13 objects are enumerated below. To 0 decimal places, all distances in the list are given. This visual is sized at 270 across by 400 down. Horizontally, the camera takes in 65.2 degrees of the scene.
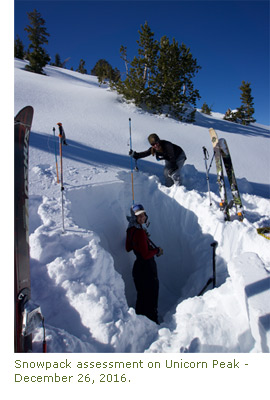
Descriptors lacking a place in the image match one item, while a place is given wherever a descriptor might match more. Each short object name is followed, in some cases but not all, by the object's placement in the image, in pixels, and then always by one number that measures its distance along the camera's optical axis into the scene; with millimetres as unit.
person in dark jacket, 5848
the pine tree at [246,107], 28578
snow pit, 4664
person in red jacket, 3863
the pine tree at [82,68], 46500
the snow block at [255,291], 2211
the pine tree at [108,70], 31297
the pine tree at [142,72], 14070
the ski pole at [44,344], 1992
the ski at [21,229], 2111
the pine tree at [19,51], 29859
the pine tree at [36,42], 22547
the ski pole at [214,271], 3838
